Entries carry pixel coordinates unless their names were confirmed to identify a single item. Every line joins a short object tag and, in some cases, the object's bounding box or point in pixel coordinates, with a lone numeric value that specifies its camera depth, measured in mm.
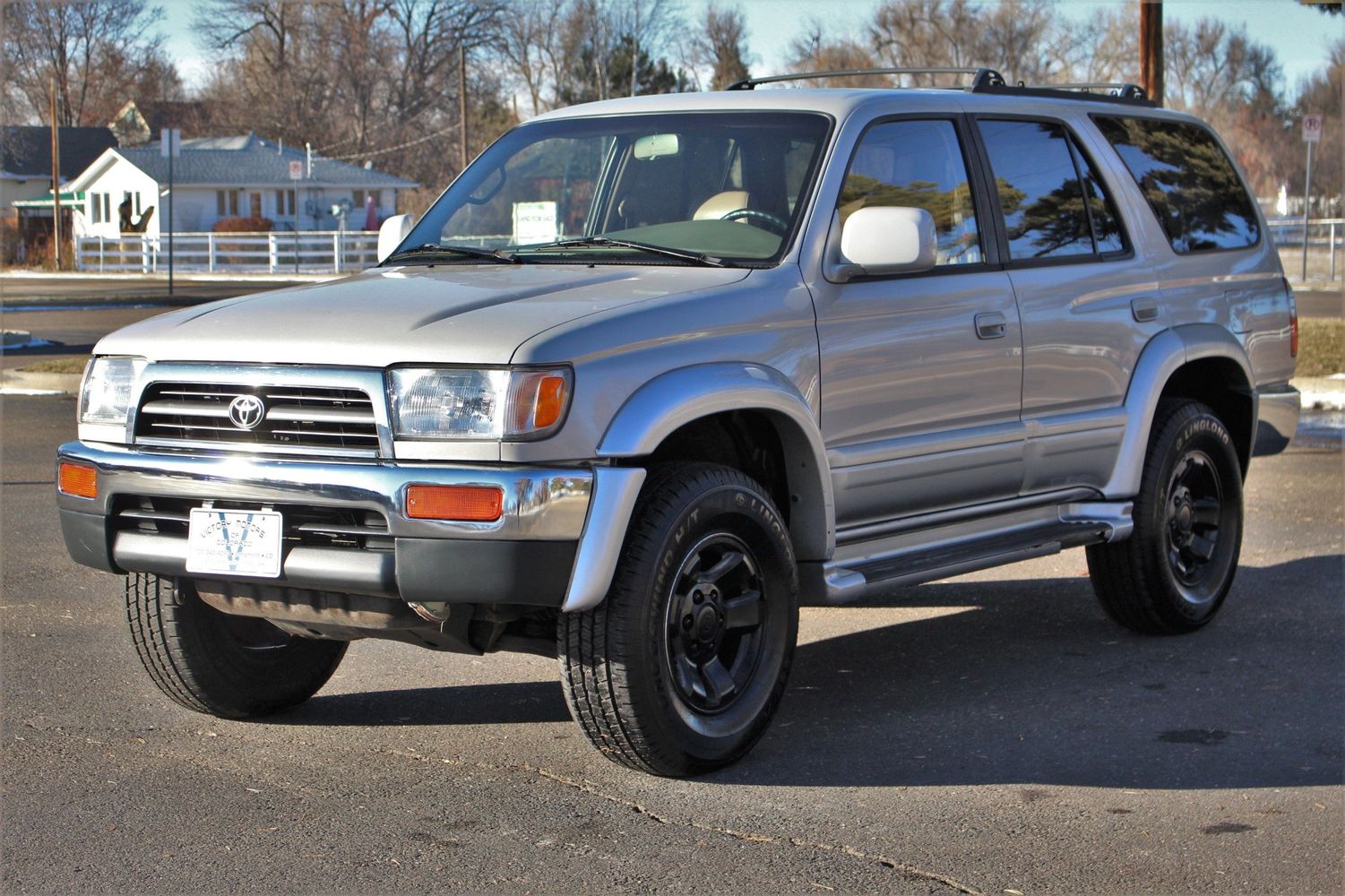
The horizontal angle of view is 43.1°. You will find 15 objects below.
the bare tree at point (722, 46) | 74938
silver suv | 4332
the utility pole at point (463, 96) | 48812
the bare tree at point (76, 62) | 61125
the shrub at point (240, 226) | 59594
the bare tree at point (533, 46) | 77312
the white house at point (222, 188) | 62906
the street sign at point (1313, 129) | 26250
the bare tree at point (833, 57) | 66625
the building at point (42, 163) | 71562
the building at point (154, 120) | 85812
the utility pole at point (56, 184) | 54634
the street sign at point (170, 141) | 26505
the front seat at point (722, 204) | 5445
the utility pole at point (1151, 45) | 16312
